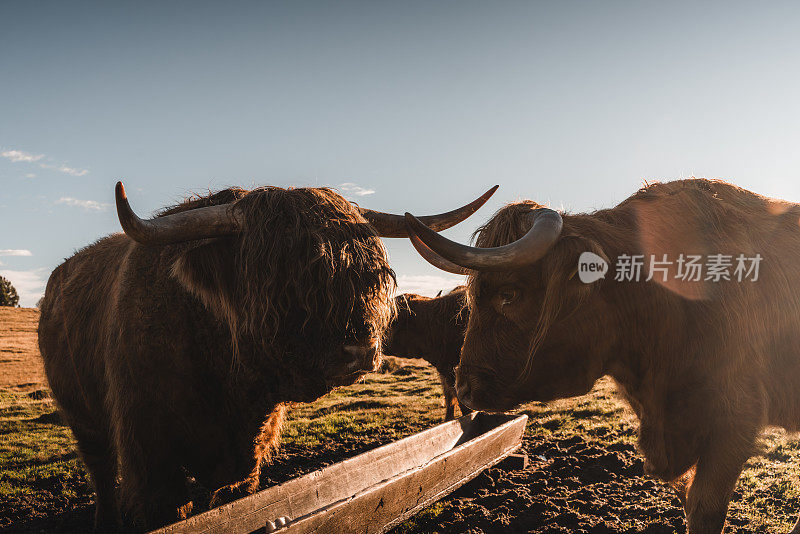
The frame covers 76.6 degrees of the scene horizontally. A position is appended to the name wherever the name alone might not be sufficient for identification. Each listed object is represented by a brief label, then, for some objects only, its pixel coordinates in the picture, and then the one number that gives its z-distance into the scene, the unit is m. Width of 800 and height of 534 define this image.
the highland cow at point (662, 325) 2.34
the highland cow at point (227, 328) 2.54
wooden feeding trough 2.70
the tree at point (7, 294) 50.23
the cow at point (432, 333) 8.72
